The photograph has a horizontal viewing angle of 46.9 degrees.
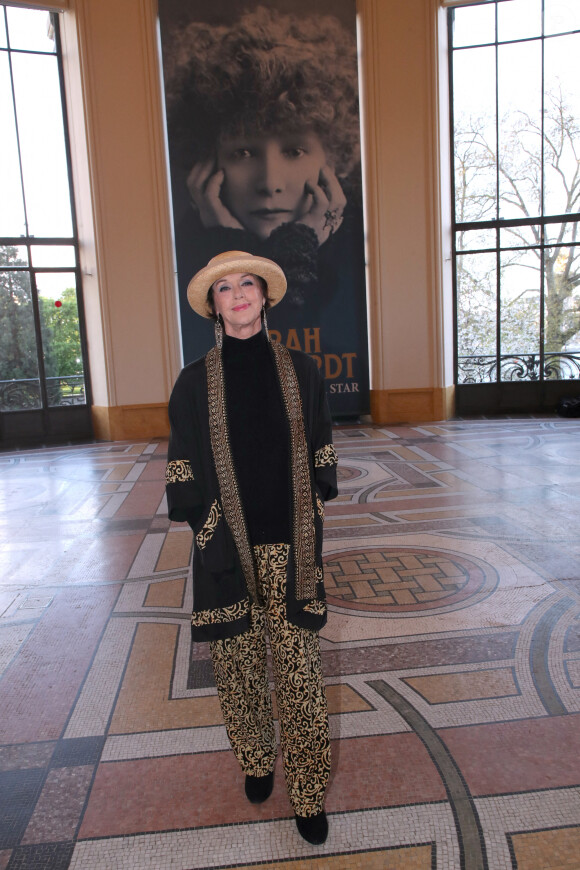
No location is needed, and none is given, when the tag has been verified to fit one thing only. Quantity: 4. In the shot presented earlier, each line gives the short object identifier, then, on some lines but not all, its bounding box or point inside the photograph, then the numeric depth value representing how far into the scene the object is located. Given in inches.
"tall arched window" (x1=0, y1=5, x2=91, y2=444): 353.4
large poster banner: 355.3
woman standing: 70.9
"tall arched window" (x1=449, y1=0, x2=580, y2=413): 378.0
